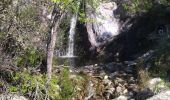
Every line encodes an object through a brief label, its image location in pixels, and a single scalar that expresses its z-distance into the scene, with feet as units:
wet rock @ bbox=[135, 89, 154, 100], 20.00
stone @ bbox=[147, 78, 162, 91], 20.73
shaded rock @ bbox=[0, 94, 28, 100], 15.56
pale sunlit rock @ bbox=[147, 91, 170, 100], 17.26
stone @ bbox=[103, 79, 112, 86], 23.20
